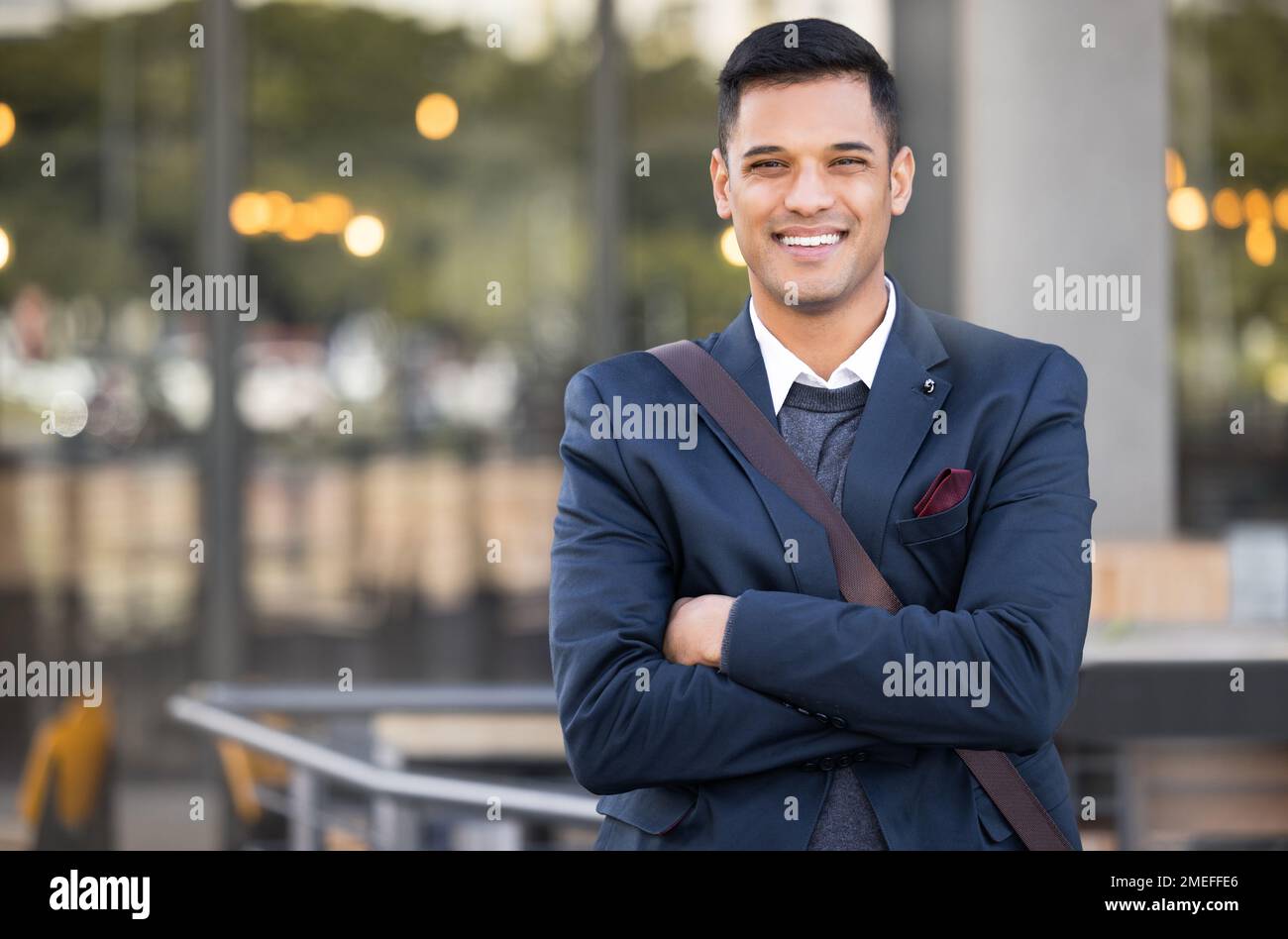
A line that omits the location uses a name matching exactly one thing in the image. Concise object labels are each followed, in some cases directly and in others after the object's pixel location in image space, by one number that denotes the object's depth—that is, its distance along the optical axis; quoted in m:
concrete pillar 10.58
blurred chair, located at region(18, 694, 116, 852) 8.74
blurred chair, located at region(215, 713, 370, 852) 9.09
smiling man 3.00
